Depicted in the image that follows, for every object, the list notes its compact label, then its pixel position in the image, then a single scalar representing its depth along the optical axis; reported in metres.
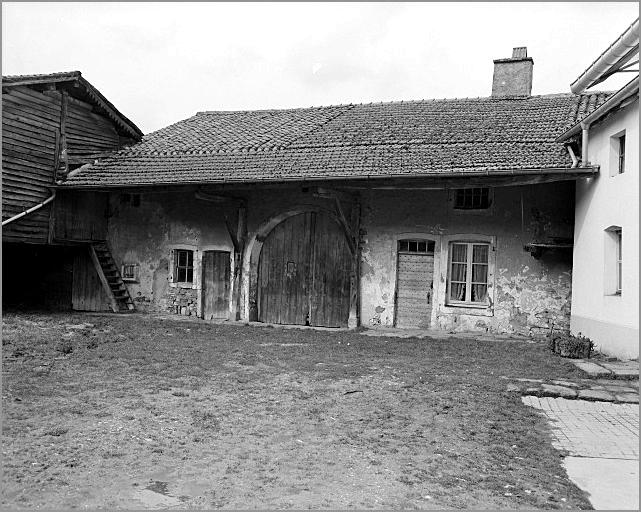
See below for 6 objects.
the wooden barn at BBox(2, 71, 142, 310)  13.46
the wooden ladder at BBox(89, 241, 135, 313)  15.23
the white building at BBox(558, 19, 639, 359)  8.78
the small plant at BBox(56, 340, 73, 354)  9.61
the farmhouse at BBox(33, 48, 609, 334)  12.26
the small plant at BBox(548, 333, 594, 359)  9.56
